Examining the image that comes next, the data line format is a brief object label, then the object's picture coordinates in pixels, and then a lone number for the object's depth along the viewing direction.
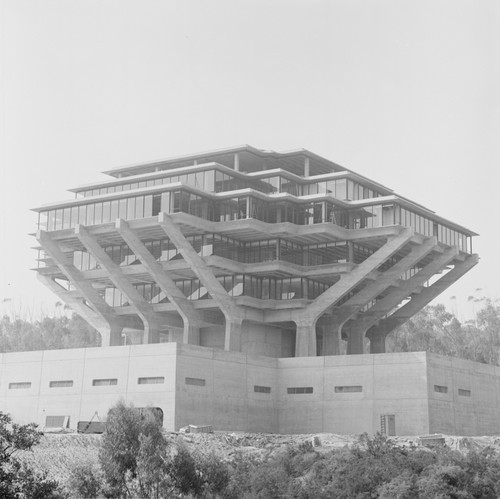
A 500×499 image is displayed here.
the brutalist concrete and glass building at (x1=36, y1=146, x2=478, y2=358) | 83.31
